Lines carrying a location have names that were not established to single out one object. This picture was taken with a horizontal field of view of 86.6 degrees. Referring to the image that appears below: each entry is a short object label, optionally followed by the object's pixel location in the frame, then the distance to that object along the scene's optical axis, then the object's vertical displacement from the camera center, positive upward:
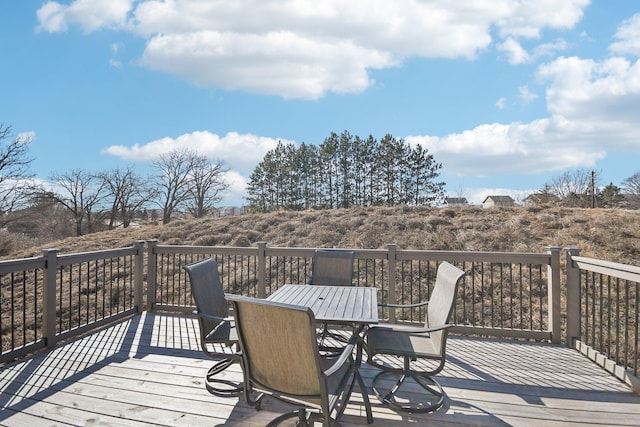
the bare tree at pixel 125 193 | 21.80 +1.22
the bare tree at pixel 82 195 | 20.59 +1.04
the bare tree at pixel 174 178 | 22.31 +2.25
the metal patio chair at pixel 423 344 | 2.28 -0.95
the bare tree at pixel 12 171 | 16.44 +2.01
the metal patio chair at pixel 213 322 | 2.54 -0.87
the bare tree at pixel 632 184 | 22.02 +1.80
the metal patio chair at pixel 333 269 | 3.85 -0.65
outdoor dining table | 2.29 -0.74
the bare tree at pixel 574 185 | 18.17 +1.62
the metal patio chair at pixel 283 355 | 1.55 -0.70
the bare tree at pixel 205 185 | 22.56 +1.80
